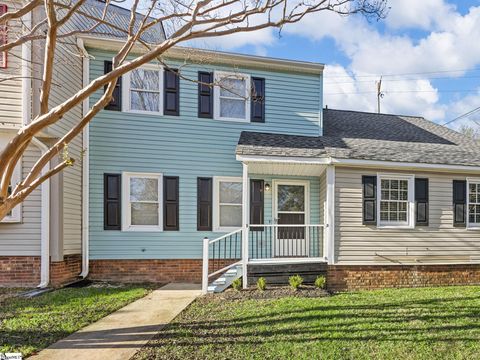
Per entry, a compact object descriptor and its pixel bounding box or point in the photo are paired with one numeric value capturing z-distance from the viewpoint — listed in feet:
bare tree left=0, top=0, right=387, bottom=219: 9.17
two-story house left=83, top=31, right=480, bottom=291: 27.14
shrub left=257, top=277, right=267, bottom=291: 23.67
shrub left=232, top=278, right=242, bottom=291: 23.91
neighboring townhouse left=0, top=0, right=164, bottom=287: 23.89
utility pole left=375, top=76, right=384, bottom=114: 85.47
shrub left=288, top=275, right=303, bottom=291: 23.94
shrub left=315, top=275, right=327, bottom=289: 24.62
